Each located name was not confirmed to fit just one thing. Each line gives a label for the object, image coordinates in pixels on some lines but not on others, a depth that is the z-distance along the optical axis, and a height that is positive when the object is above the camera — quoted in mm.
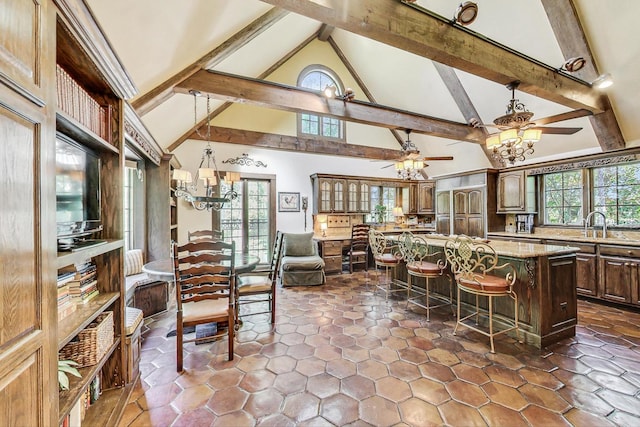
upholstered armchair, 4992 -1034
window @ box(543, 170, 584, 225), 4875 +233
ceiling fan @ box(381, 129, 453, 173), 4465 +910
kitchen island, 2705 -872
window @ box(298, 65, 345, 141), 6254 +2305
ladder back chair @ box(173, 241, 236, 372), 2338 -689
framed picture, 6211 +251
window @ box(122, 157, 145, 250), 4004 +35
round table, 2744 -594
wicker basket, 1586 -803
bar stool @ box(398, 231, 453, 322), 3407 -727
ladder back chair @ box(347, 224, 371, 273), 5879 -818
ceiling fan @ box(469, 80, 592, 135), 2975 +1023
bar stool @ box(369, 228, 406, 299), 4176 -717
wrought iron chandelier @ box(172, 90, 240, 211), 3588 +529
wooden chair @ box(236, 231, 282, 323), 3180 -878
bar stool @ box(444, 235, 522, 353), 2629 -714
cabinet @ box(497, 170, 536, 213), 5457 +369
